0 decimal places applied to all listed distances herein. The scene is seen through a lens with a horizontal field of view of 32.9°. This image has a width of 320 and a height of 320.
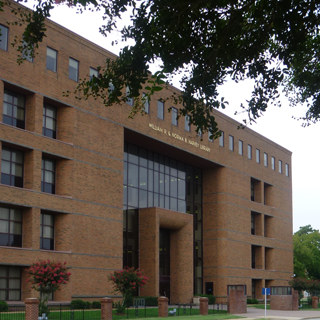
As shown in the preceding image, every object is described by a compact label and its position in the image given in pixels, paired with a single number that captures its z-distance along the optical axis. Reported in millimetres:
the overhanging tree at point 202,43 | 11898
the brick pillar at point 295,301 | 55594
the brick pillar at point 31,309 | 28609
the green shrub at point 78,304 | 36562
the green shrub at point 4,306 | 31762
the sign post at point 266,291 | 44222
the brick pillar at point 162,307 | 37469
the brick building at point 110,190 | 36062
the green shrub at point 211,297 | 54906
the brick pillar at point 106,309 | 32562
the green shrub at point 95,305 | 38475
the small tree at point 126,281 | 38375
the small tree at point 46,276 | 32281
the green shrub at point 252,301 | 60119
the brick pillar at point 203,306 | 41781
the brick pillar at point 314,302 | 60781
